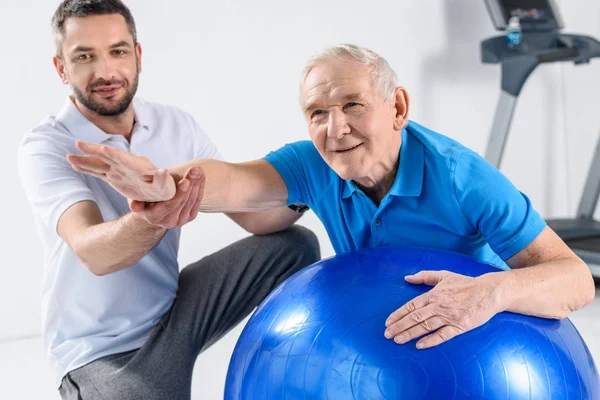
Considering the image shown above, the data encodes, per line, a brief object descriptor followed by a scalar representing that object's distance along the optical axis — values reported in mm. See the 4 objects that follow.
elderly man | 1464
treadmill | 3734
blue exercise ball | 1338
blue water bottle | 3834
